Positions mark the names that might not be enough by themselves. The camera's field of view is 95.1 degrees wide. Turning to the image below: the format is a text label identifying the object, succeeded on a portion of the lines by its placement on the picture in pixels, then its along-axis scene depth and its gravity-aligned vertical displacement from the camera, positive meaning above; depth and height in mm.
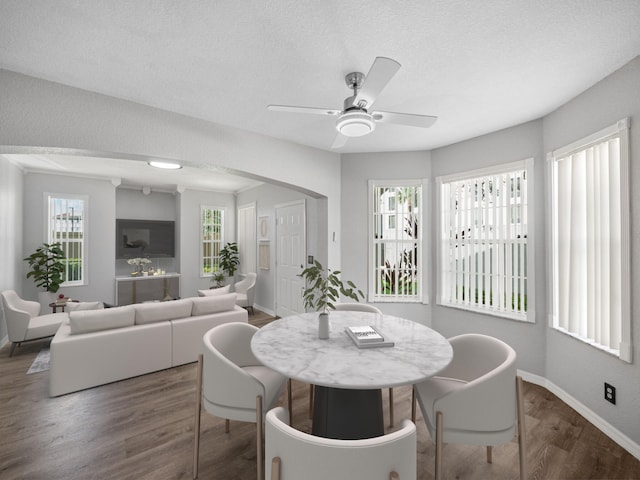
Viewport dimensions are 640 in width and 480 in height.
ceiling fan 1612 +861
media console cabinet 6090 -982
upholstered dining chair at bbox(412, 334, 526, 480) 1473 -871
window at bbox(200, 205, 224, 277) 7066 +119
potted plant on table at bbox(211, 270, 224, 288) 6645 -804
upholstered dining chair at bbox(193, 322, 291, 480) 1624 -871
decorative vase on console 6418 -444
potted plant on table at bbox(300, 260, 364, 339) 1870 -363
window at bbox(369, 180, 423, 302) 3928 +13
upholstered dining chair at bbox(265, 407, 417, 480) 897 -679
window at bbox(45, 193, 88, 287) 5340 +254
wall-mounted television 6480 +118
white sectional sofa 2715 -1002
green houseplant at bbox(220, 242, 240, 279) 6773 -405
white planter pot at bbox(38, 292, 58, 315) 4945 -954
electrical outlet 2148 -1133
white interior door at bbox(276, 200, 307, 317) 4793 -234
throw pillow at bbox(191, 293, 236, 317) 3541 -767
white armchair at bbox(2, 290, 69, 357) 3547 -1007
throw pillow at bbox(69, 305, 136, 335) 2832 -760
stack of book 1735 -590
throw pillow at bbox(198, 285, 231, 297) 5325 -910
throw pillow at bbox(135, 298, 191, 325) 3154 -762
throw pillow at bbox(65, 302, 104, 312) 4215 -931
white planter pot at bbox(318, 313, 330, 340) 1890 -555
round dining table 1366 -624
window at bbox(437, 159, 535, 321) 3080 +3
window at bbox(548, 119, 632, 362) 2076 +10
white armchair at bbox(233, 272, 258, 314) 5605 -953
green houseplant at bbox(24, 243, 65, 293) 4781 -399
